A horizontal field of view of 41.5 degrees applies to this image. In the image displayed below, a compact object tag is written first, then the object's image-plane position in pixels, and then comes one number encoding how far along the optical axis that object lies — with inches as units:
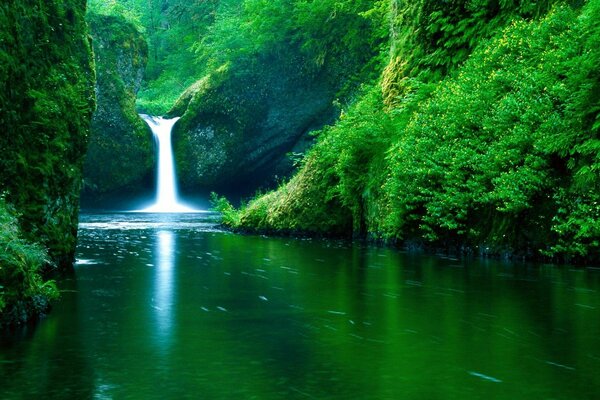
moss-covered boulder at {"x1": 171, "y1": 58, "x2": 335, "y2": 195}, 1440.7
